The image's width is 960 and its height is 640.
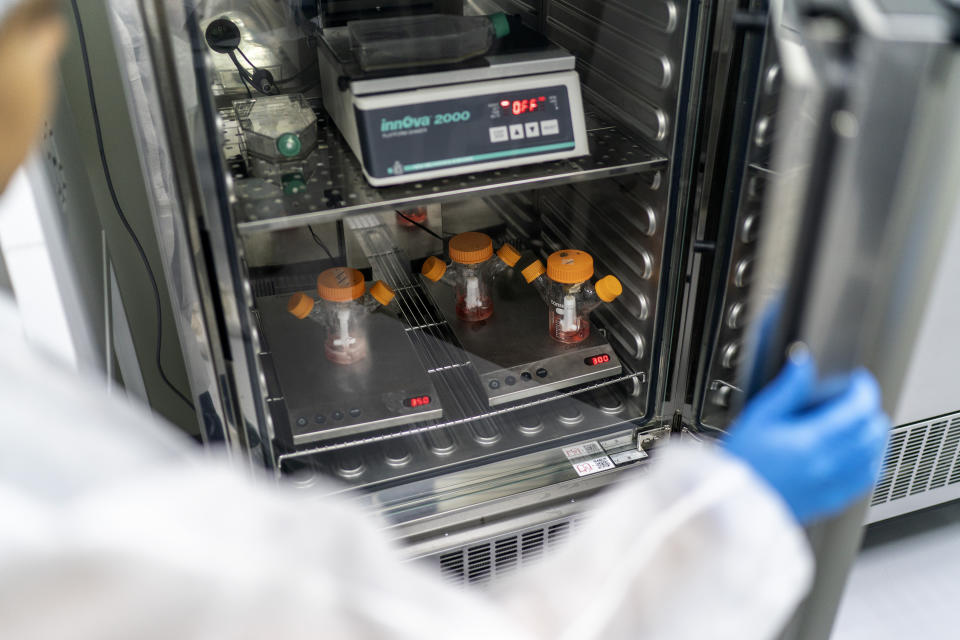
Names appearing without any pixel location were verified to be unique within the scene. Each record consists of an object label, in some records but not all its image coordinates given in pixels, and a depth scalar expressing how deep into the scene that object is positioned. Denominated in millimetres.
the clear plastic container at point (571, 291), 1502
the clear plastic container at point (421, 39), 1269
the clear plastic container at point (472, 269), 1574
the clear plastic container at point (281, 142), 1260
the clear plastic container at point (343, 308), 1483
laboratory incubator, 1156
